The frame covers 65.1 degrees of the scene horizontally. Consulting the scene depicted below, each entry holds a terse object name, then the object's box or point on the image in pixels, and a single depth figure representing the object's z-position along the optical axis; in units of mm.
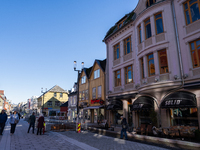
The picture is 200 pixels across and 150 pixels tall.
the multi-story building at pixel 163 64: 11617
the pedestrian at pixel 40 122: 12352
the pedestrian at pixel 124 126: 10805
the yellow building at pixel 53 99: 58500
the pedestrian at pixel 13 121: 11973
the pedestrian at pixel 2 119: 11734
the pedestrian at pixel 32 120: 13466
